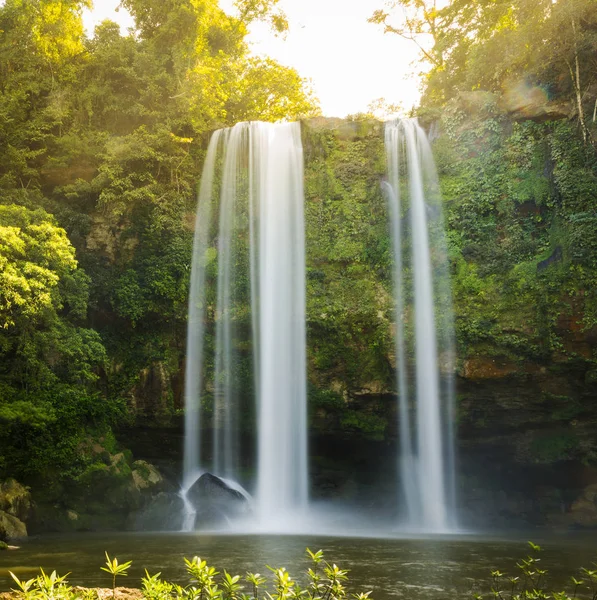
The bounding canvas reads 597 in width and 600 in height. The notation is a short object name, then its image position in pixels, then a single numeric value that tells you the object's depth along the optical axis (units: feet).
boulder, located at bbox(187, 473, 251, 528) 59.93
